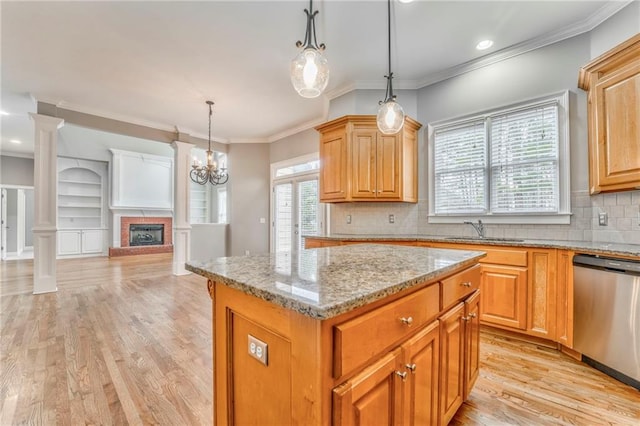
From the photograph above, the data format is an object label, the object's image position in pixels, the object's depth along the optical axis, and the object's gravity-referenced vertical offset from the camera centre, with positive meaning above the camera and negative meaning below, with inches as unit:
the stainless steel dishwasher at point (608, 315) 73.9 -28.8
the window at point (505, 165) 110.2 +21.3
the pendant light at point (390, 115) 86.5 +30.6
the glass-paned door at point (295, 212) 207.6 +1.2
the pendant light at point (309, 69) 63.7 +33.7
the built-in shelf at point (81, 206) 307.0 +8.5
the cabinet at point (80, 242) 302.5 -30.9
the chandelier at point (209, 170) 186.7 +30.4
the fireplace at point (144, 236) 325.1 -27.6
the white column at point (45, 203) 159.5 +6.2
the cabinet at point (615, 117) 83.5 +30.6
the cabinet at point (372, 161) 141.5 +26.8
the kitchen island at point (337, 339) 29.4 -16.3
